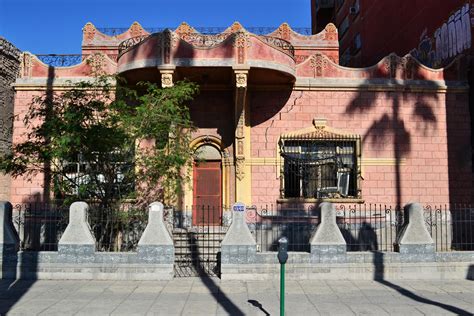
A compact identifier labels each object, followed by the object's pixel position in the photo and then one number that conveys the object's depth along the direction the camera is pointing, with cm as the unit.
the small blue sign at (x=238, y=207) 1070
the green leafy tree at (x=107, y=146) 1180
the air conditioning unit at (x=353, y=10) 2806
